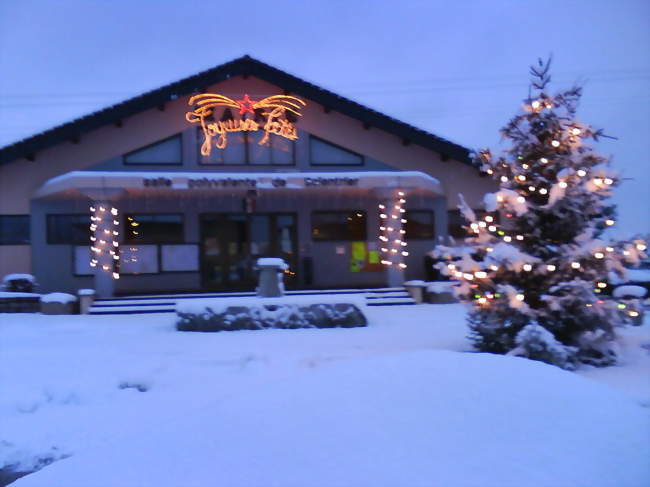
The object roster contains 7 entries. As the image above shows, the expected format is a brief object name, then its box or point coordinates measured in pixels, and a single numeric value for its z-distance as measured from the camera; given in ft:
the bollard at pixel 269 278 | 36.91
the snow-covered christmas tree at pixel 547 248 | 24.68
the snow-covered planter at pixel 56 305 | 42.34
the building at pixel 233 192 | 47.62
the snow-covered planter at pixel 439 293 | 46.75
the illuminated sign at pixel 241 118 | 48.37
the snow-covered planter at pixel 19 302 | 43.27
